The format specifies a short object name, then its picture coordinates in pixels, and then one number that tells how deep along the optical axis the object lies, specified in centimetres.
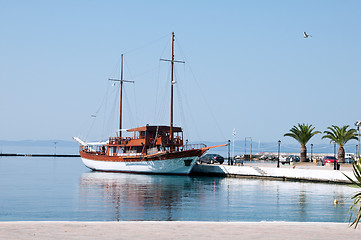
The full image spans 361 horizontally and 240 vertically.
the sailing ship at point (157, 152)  6975
